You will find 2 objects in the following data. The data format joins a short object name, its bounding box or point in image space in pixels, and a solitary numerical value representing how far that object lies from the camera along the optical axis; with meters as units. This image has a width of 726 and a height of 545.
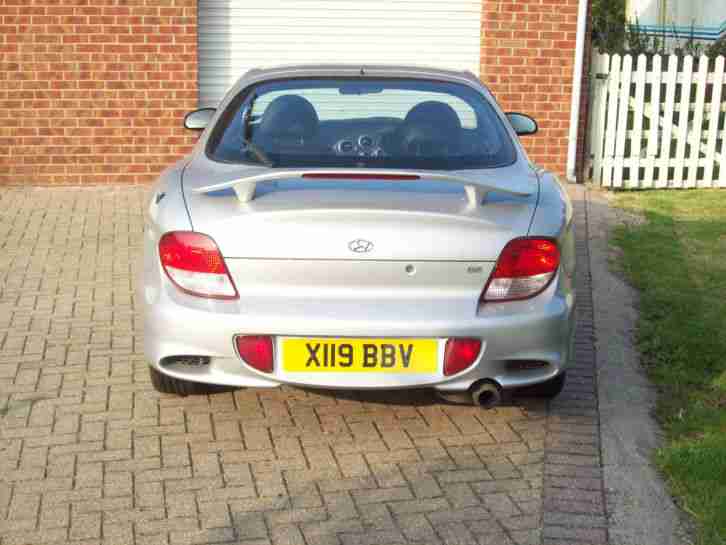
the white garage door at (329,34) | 12.80
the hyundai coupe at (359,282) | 4.92
